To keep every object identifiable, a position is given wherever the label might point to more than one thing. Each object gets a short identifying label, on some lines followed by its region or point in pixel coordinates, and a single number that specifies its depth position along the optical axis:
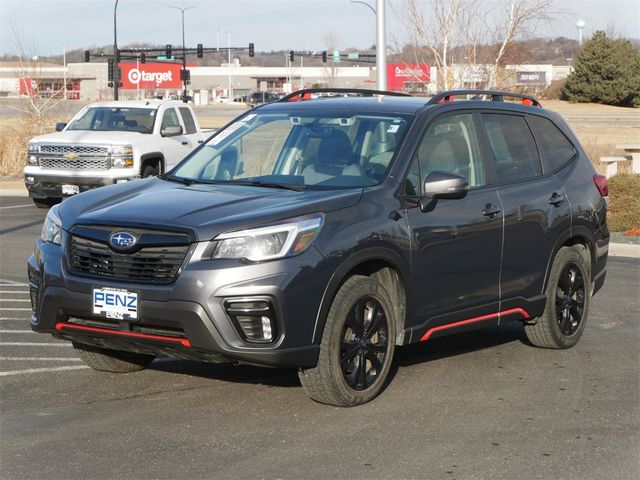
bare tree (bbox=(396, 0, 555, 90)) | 27.22
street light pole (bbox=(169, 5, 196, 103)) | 84.88
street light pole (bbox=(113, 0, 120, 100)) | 59.66
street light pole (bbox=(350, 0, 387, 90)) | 20.92
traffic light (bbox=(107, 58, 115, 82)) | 71.44
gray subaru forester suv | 6.23
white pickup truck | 19.80
